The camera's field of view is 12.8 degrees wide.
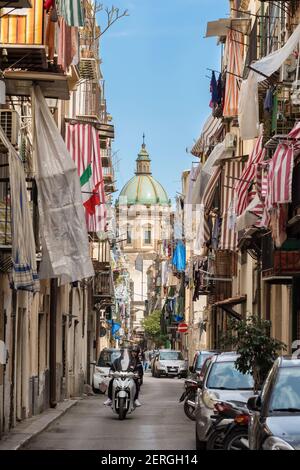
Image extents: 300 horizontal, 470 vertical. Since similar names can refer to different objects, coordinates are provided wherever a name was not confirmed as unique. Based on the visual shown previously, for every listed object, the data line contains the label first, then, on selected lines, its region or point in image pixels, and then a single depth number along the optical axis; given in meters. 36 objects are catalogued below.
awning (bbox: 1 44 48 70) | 22.38
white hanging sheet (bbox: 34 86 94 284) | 24.19
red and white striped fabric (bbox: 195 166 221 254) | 43.53
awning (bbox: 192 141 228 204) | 46.47
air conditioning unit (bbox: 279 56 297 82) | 26.38
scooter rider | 31.86
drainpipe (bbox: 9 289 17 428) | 26.50
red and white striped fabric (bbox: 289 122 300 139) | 24.50
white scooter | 31.11
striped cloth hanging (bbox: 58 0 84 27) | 23.75
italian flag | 34.97
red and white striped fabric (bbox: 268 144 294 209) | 24.80
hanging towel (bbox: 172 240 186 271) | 94.94
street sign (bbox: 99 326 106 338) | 77.44
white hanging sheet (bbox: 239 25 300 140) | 24.00
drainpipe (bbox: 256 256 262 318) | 41.88
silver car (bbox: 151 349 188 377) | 75.50
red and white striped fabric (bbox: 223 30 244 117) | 37.09
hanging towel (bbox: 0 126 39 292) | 21.50
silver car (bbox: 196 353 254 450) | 19.94
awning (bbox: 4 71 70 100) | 23.72
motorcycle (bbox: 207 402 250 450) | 16.97
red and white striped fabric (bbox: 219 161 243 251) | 42.50
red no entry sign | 82.49
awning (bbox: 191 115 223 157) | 59.80
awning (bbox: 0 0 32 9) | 19.86
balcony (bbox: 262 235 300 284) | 29.80
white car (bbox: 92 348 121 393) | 48.00
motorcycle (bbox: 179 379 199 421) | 28.73
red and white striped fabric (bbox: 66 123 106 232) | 35.09
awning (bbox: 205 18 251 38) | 40.69
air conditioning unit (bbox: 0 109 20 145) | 25.44
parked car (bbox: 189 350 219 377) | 32.43
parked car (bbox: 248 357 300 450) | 12.42
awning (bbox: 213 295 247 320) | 47.41
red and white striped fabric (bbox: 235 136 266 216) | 32.38
